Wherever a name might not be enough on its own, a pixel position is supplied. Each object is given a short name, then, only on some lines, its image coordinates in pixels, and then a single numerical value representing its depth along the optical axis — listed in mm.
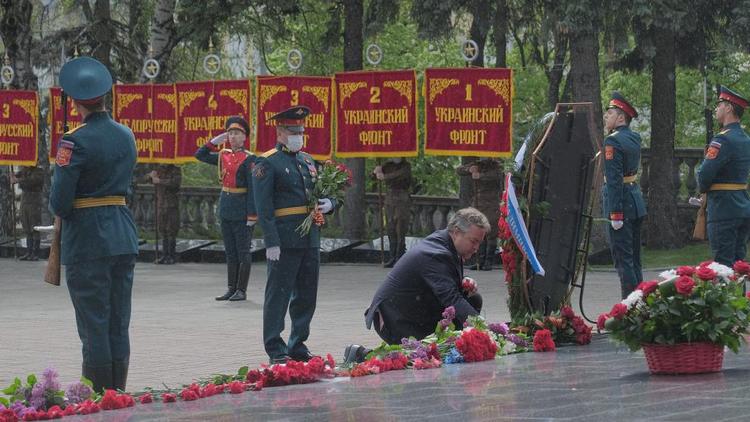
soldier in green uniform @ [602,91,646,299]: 14000
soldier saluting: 16891
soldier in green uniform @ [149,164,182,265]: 23766
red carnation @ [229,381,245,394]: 9336
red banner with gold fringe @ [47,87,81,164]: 25172
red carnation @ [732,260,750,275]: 9914
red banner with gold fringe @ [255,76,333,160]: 22312
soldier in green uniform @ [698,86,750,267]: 13609
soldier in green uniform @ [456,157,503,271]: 21109
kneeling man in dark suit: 10859
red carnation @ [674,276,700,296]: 9352
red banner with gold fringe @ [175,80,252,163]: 23359
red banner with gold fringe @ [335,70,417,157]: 21844
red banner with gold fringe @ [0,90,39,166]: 26047
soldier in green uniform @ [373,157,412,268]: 22312
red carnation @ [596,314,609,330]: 9602
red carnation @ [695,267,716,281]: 9398
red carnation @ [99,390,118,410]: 8711
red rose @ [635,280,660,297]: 9555
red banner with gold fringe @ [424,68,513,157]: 20734
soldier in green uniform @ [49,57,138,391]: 9328
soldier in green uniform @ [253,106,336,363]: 11688
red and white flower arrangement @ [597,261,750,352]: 9297
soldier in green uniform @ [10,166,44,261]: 26344
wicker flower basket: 9375
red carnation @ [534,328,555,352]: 11133
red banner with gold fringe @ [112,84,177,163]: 24297
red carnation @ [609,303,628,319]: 9422
